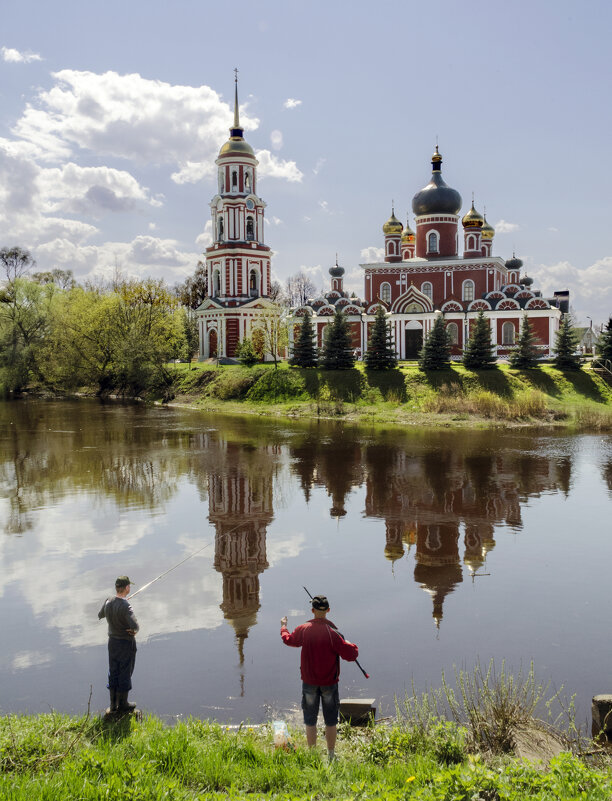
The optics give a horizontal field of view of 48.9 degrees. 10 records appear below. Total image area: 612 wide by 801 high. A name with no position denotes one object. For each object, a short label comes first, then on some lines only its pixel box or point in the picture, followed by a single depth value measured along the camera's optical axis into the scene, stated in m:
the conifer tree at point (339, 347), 43.34
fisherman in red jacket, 5.77
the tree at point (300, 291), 97.61
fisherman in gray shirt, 6.37
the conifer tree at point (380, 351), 41.88
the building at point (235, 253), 54.53
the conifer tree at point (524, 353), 41.12
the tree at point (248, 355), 47.84
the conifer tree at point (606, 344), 40.78
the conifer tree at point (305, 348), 44.97
